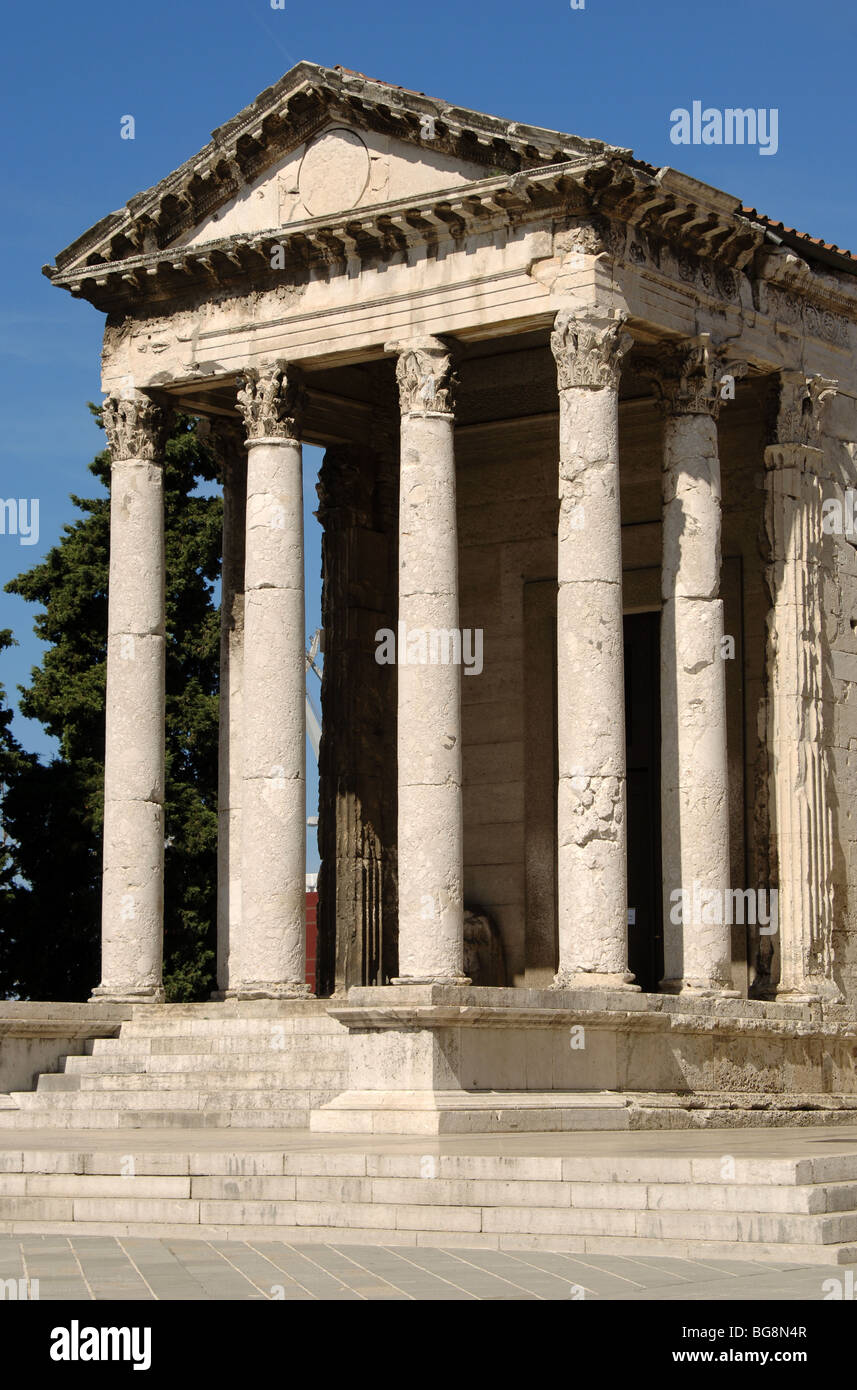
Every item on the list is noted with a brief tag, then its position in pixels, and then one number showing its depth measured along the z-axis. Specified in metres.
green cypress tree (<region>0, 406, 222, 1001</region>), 38.97
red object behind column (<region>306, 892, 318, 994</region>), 42.09
